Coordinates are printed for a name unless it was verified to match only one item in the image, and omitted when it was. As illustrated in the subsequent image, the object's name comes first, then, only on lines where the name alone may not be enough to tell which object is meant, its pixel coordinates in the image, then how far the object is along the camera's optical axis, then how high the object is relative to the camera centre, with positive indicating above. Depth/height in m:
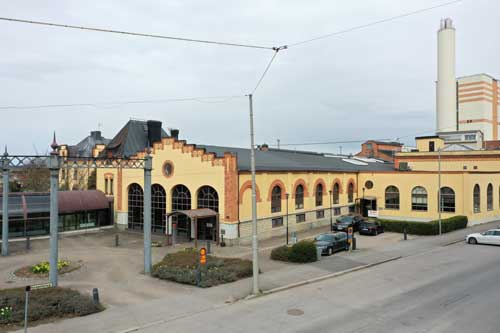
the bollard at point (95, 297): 15.30 -4.90
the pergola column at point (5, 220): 26.61 -3.17
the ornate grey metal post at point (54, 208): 17.80 -1.60
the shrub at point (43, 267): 21.44 -5.28
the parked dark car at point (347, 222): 34.91 -4.62
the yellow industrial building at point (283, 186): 31.45 -1.25
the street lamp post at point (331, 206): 40.95 -3.70
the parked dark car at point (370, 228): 34.22 -4.97
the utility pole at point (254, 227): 17.03 -2.46
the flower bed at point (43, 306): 13.79 -4.97
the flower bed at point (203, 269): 19.02 -4.99
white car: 28.59 -5.00
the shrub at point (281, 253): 23.66 -5.01
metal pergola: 17.90 -0.52
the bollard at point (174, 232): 30.03 -4.61
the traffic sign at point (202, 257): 18.27 -3.97
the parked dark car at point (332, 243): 25.61 -4.77
